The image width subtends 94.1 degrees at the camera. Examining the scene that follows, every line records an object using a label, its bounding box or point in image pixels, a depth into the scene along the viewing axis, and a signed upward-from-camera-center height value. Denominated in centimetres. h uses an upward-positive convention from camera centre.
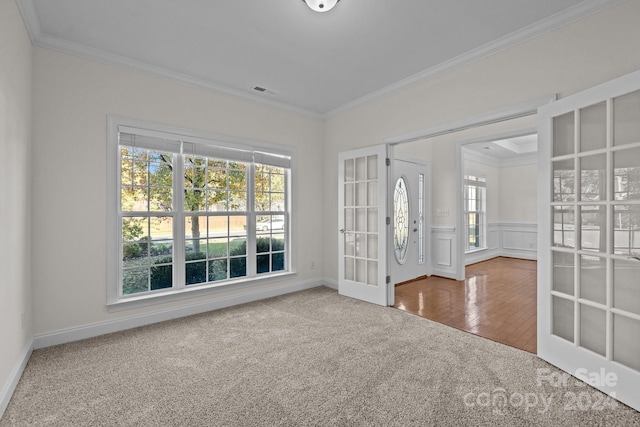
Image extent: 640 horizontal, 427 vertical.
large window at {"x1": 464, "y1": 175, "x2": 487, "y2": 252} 723 +2
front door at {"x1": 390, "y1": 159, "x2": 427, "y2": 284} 507 -16
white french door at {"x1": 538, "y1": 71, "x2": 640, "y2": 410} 197 -18
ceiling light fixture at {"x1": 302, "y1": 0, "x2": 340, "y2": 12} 223 +157
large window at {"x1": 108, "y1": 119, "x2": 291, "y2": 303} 329 +1
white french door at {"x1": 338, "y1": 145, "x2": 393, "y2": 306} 400 -18
